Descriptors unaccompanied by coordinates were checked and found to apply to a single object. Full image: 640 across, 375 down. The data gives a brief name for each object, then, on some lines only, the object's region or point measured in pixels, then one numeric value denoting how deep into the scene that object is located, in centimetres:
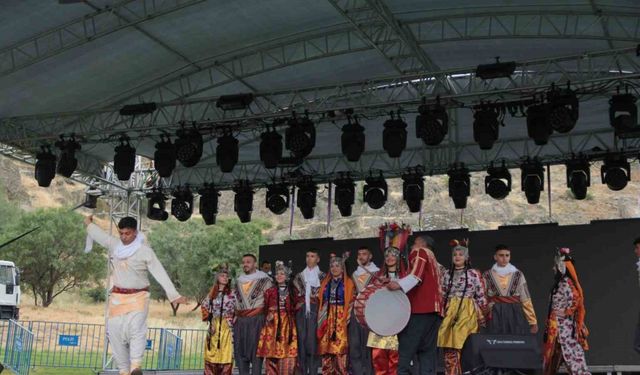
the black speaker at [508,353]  685
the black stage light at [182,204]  1647
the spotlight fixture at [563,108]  1040
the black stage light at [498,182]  1468
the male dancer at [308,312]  909
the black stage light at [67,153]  1311
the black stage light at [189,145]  1232
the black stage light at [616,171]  1360
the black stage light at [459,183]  1487
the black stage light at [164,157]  1280
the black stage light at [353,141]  1197
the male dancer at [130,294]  599
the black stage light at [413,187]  1511
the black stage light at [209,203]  1631
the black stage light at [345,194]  1561
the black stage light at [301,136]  1184
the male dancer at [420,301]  632
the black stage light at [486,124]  1125
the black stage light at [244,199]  1630
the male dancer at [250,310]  873
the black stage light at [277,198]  1594
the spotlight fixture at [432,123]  1101
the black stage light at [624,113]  1079
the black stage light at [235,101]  1179
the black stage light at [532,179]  1427
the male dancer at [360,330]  876
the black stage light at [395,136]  1184
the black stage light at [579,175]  1405
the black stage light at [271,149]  1227
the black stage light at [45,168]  1343
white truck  2441
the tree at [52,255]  4131
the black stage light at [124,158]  1305
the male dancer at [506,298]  887
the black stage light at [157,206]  1655
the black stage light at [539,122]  1069
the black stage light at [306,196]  1585
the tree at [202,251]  4309
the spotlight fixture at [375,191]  1557
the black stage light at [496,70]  1031
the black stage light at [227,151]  1255
